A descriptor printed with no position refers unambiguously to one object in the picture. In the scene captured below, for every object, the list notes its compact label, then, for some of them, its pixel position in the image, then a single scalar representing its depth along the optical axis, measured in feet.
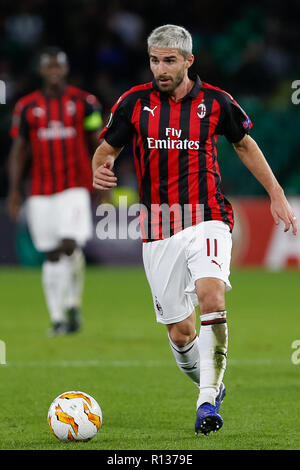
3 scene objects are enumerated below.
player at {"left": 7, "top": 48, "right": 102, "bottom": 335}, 60.23
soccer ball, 30.66
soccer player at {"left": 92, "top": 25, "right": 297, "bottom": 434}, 33.24
